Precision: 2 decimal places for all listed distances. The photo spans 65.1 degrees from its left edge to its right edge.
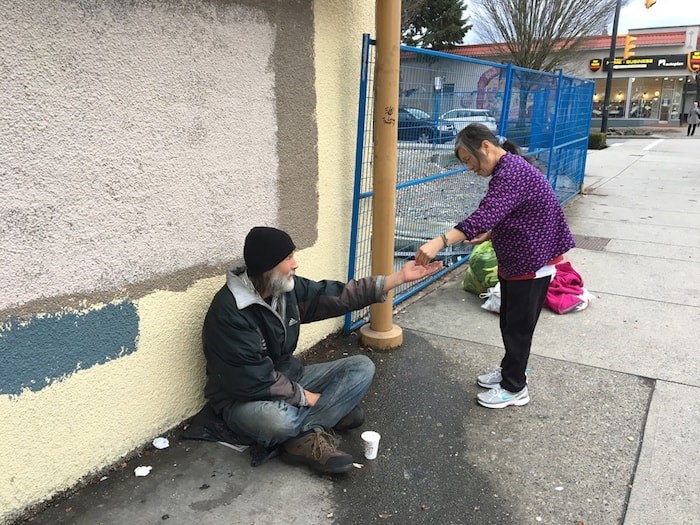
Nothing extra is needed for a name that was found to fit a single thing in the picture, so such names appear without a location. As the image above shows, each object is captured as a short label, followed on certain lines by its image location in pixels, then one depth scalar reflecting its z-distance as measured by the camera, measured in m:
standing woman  2.78
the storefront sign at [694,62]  28.45
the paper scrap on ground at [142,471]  2.62
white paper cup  2.70
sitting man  2.56
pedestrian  26.55
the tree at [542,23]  18.26
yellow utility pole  3.51
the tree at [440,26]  27.47
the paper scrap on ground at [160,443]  2.82
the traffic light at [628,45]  20.80
